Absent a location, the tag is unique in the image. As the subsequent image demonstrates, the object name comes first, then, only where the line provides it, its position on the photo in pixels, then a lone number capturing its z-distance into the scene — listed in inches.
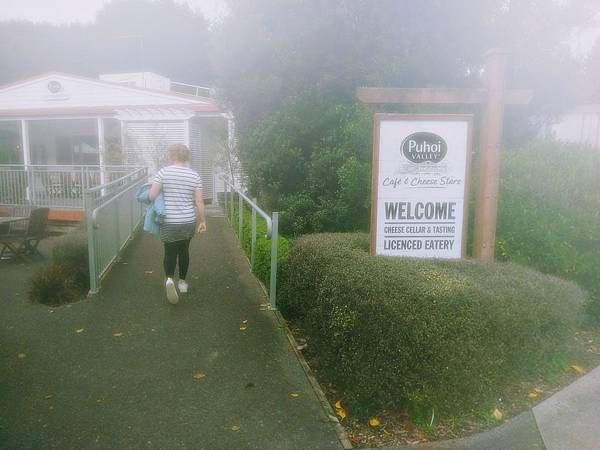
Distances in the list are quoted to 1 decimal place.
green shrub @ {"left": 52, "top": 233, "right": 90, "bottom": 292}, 236.9
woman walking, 214.8
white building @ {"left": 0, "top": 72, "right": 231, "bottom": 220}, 674.2
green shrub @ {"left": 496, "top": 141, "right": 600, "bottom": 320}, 201.6
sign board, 178.2
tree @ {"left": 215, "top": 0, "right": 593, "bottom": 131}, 313.9
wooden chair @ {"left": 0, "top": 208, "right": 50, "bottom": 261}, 322.7
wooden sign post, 177.0
